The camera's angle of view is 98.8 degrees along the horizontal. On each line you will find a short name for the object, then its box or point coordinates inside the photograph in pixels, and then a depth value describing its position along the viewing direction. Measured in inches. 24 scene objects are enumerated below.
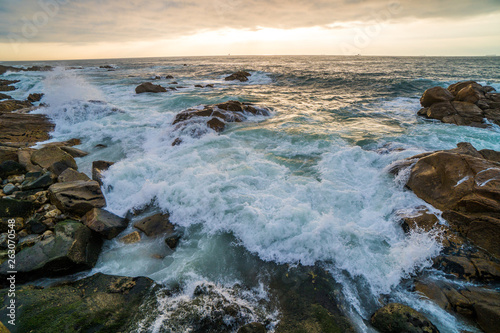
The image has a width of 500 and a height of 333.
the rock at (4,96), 675.1
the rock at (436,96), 495.2
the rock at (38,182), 210.4
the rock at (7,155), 251.2
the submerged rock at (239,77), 1206.8
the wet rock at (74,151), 317.5
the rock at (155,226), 186.4
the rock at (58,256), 136.0
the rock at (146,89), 818.0
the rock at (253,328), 108.7
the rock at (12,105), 519.2
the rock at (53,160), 245.1
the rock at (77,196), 187.9
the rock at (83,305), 105.9
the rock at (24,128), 349.8
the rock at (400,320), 108.7
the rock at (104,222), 174.1
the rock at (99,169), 242.1
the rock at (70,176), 224.8
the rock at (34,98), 647.1
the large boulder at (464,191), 158.6
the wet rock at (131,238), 176.7
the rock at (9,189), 202.7
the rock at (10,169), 227.0
